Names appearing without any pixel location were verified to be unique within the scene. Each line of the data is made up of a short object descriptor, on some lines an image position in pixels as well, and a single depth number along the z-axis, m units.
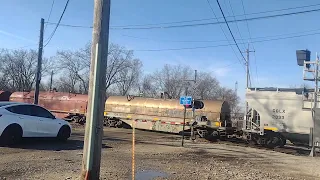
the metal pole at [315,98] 11.56
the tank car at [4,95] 27.66
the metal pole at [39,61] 17.49
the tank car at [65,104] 22.94
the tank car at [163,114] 17.48
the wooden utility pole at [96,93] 3.90
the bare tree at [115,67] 54.13
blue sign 12.06
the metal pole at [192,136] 15.40
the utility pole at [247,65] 30.72
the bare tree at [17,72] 62.67
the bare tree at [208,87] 62.00
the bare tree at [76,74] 54.79
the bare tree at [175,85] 58.35
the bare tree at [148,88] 60.96
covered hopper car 13.81
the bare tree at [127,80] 56.50
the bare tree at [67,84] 59.48
